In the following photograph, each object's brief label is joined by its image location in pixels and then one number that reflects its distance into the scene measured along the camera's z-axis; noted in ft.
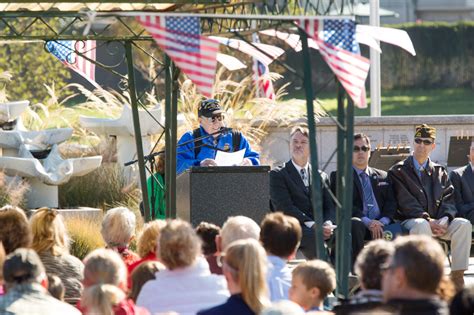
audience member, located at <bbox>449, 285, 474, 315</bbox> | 33.78
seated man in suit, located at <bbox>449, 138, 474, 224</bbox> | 66.02
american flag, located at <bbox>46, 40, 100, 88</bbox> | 67.57
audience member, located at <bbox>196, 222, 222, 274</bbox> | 44.39
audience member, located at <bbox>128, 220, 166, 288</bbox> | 44.09
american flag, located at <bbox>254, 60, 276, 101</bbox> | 99.14
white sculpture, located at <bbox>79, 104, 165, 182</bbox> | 98.38
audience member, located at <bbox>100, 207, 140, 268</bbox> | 47.07
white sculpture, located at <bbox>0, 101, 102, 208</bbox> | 91.12
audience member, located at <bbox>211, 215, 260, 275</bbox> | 41.59
